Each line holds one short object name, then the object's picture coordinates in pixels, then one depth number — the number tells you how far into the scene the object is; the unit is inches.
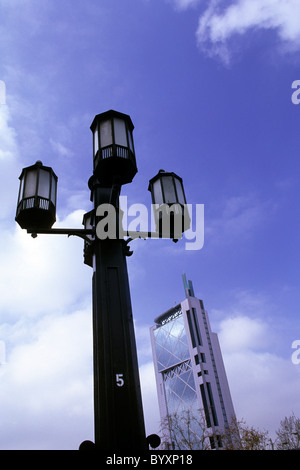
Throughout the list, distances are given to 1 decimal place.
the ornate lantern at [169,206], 141.9
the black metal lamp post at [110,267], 100.4
